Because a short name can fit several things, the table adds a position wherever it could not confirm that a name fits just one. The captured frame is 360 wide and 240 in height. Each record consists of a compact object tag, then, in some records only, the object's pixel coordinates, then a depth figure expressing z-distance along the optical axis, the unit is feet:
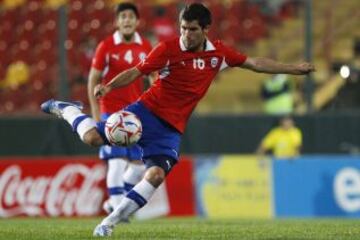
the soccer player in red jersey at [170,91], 61.11
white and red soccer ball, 60.49
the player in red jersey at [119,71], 82.94
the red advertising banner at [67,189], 117.60
